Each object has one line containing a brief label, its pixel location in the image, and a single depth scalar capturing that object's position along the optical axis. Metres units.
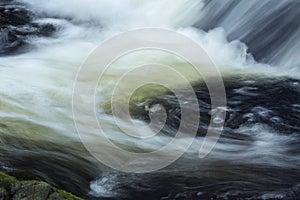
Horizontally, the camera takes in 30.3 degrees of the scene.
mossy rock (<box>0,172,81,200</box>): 3.79
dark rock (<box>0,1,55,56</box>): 9.08
